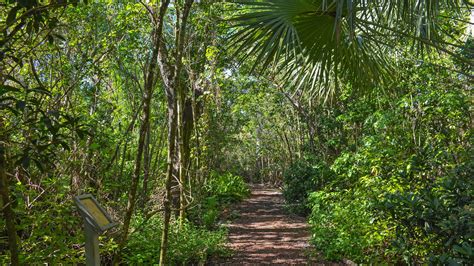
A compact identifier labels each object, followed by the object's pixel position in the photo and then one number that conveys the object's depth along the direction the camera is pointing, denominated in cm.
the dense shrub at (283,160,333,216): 1182
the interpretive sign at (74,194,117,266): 270
